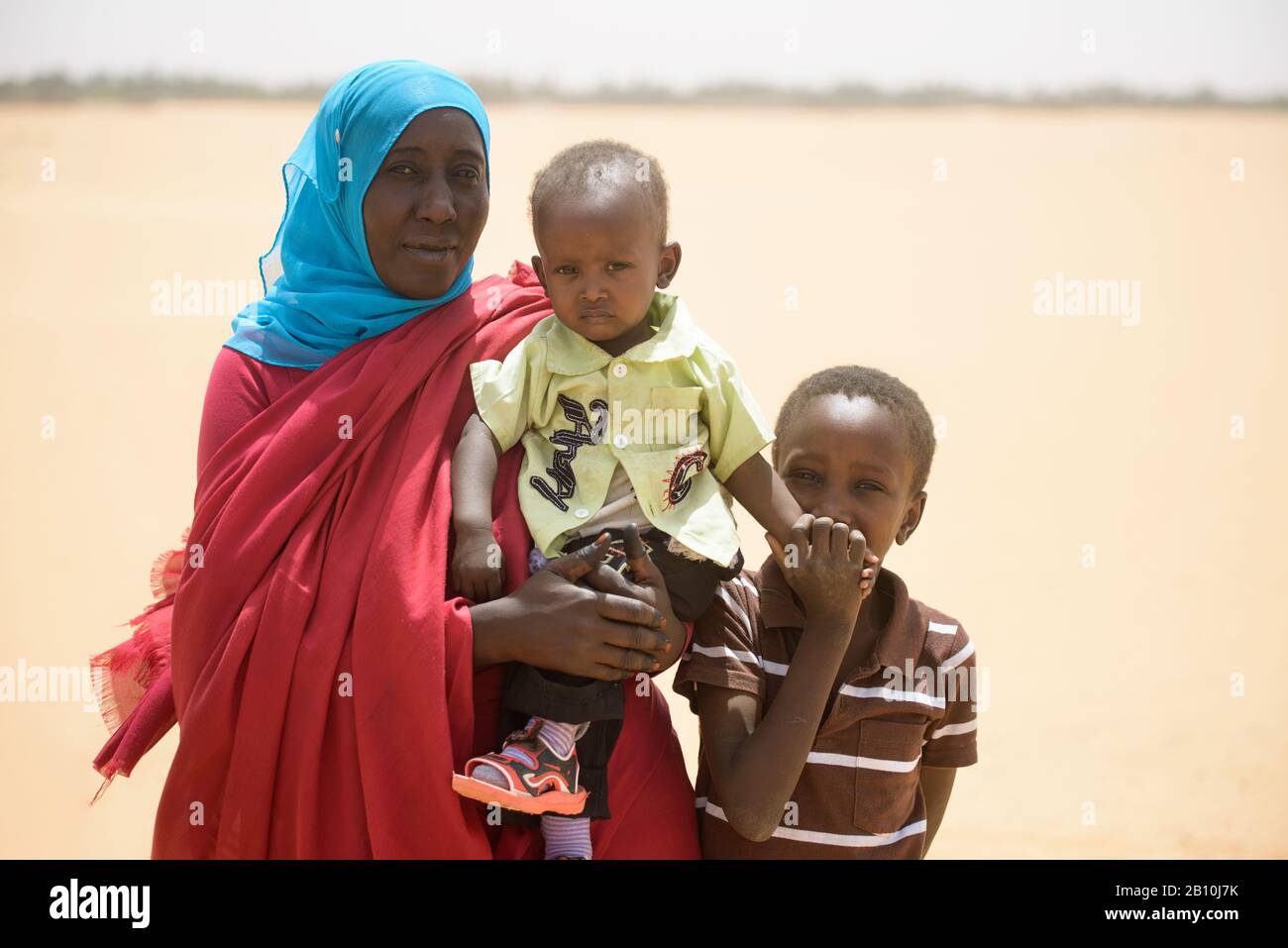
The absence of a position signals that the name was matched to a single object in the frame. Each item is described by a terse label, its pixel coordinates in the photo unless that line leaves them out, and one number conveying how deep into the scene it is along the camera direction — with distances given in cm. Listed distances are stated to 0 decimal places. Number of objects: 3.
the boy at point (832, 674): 273
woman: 260
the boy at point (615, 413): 278
